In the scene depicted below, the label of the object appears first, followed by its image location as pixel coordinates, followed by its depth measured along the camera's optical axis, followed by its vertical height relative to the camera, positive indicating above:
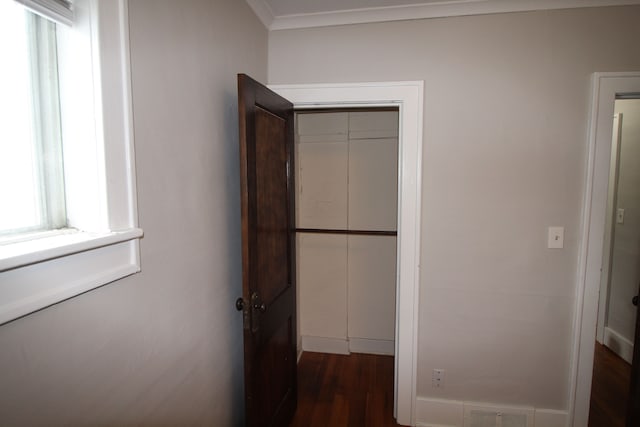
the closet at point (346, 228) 2.68 -0.35
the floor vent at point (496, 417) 1.91 -1.37
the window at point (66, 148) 0.69 +0.10
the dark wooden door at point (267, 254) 1.37 -0.33
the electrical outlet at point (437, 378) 1.98 -1.17
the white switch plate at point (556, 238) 1.82 -0.28
